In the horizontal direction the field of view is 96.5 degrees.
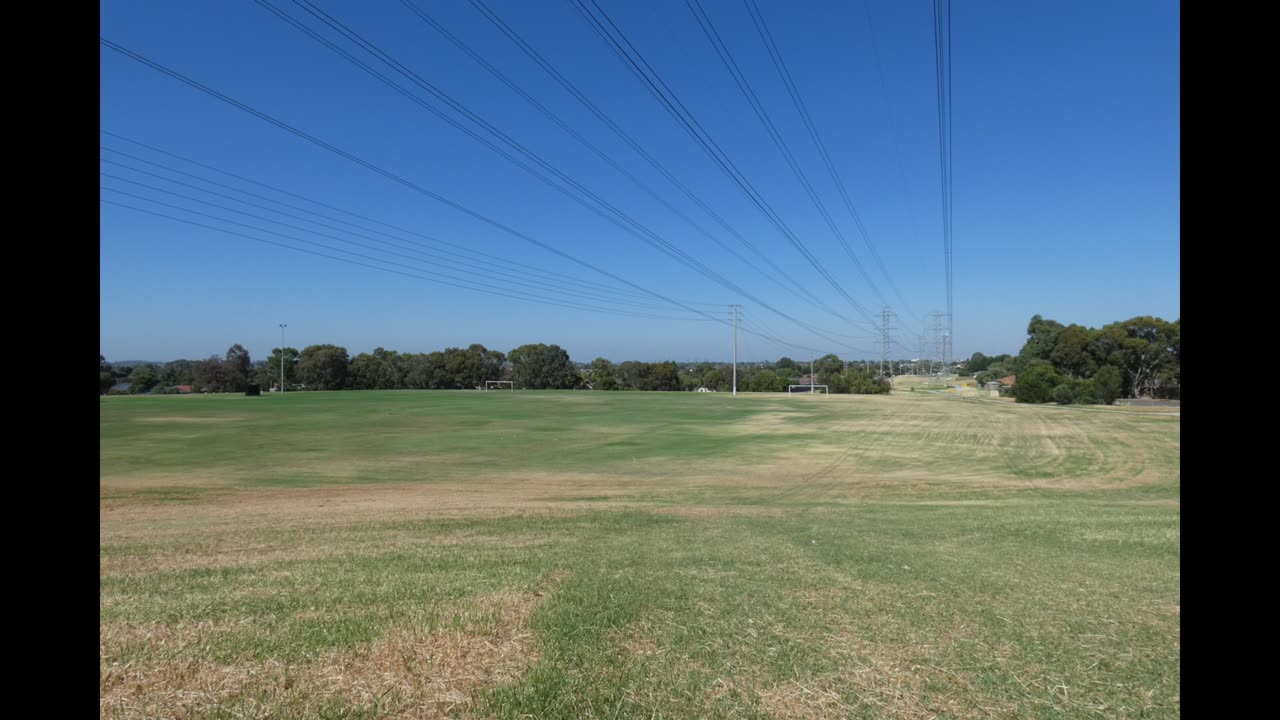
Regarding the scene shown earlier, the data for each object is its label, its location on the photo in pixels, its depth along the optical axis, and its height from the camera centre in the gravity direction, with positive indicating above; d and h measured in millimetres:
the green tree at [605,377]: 117062 -1362
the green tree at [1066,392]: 65938 -2684
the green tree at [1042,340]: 78438 +4104
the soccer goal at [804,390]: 106688 -3853
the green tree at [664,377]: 116125 -1395
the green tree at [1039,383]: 68938 -1699
